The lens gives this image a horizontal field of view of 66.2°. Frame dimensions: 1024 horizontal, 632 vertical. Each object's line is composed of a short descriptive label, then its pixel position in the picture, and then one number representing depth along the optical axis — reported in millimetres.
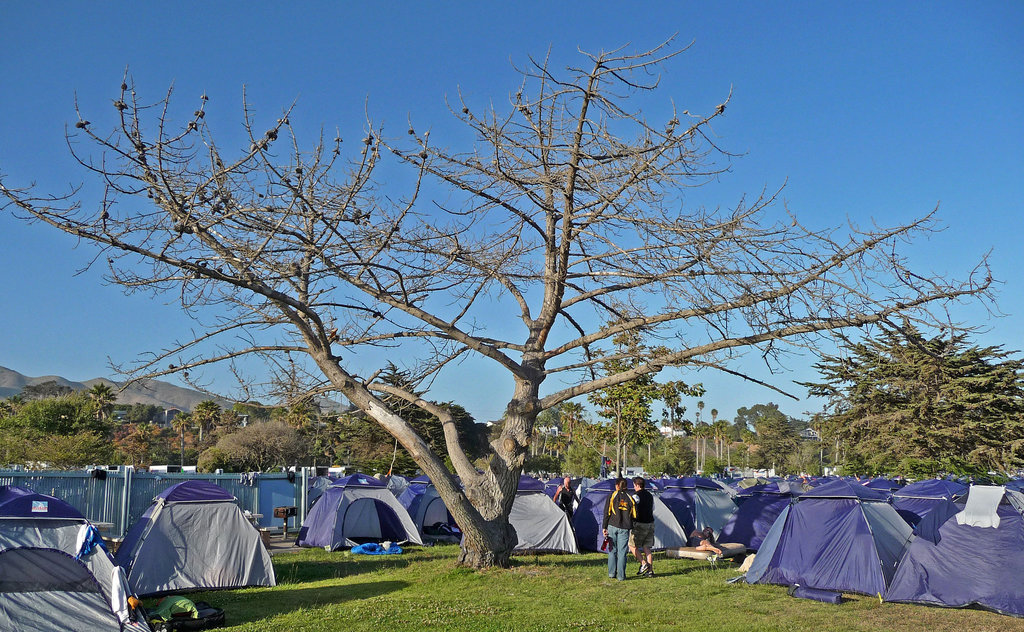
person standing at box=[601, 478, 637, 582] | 12062
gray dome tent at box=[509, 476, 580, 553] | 15859
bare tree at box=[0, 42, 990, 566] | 8711
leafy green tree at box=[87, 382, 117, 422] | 49356
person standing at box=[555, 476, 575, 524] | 17781
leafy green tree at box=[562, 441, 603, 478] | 53031
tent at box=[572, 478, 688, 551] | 16273
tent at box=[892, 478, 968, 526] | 15867
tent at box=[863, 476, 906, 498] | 20991
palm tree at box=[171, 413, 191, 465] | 70512
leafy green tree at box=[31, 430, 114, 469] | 34531
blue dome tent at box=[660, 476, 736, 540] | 17922
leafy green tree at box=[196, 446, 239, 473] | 41812
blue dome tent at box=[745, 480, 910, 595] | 10430
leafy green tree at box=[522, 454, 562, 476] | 56656
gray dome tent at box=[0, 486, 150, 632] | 7629
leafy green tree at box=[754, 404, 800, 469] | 78812
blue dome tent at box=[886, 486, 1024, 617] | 9125
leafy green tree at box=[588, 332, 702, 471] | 33781
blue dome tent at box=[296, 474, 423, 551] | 16766
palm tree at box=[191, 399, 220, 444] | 64812
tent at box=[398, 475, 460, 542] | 19656
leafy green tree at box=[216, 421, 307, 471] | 47375
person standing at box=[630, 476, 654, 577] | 12664
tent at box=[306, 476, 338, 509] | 21180
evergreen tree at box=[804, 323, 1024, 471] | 28797
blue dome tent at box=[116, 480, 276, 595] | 10773
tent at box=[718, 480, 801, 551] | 15834
